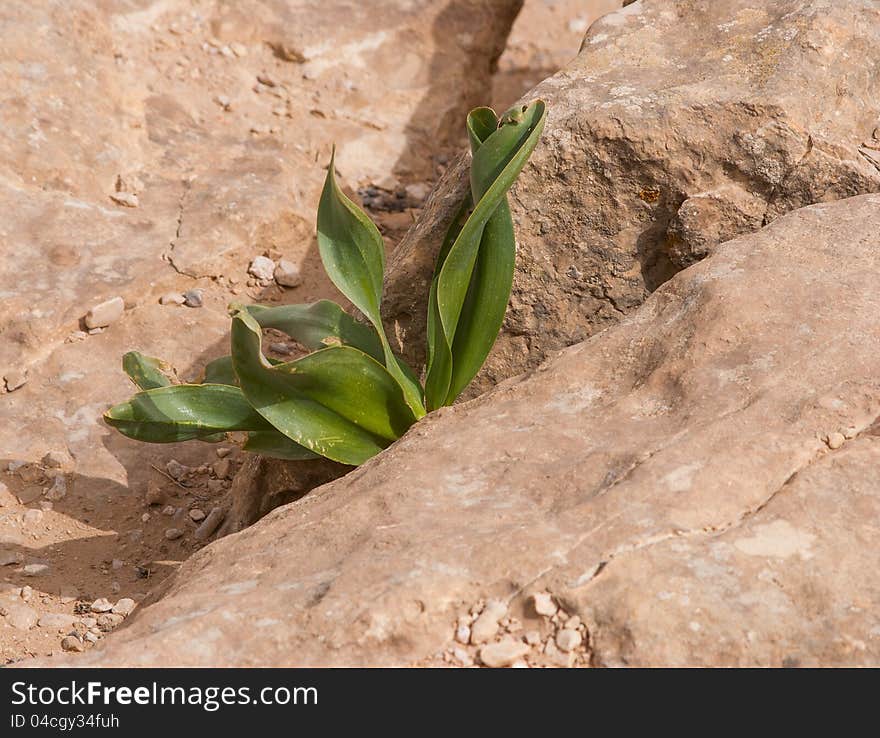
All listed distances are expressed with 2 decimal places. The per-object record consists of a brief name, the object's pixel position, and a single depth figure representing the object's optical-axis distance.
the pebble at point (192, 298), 6.46
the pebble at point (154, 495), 5.49
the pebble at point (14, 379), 5.84
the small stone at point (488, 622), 2.93
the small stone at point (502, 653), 2.87
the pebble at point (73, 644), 4.33
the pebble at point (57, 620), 4.49
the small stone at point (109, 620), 4.54
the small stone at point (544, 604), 2.95
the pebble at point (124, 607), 4.62
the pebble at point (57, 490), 5.36
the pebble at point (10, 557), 4.88
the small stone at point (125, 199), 6.84
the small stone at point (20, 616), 4.46
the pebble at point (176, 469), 5.70
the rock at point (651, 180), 4.89
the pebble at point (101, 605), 4.65
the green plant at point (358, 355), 4.41
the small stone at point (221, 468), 5.78
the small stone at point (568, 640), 2.88
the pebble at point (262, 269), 6.76
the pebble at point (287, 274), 6.81
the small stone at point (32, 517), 5.21
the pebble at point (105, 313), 6.15
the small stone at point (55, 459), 5.51
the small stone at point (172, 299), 6.44
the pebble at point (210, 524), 5.34
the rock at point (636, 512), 2.90
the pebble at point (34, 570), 4.82
